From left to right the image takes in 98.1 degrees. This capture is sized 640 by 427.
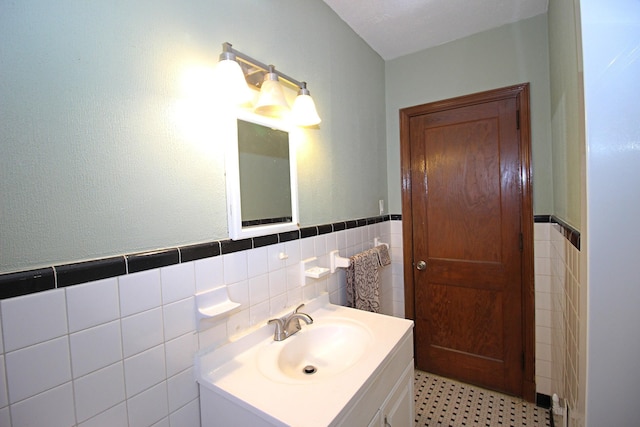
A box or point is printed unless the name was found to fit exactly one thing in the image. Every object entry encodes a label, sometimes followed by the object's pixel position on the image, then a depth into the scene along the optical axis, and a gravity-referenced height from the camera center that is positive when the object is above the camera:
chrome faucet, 1.16 -0.50
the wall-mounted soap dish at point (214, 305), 0.92 -0.32
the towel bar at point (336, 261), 1.53 -0.30
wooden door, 1.86 -0.26
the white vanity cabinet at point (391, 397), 0.89 -0.71
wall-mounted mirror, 1.05 +0.14
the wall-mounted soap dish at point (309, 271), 1.35 -0.31
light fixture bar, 0.97 +0.58
